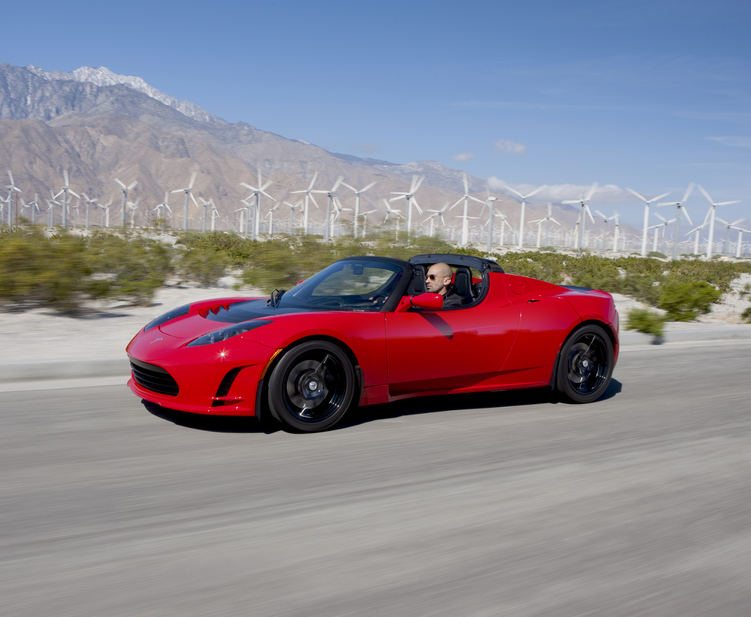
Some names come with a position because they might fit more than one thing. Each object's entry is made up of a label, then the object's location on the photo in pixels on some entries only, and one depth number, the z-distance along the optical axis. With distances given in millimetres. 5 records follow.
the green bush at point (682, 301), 12820
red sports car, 4469
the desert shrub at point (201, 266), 13977
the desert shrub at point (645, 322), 9977
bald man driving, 5813
